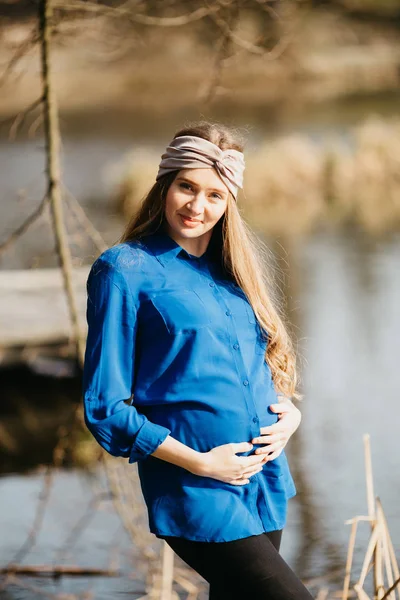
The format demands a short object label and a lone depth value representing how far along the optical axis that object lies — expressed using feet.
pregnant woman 11.05
